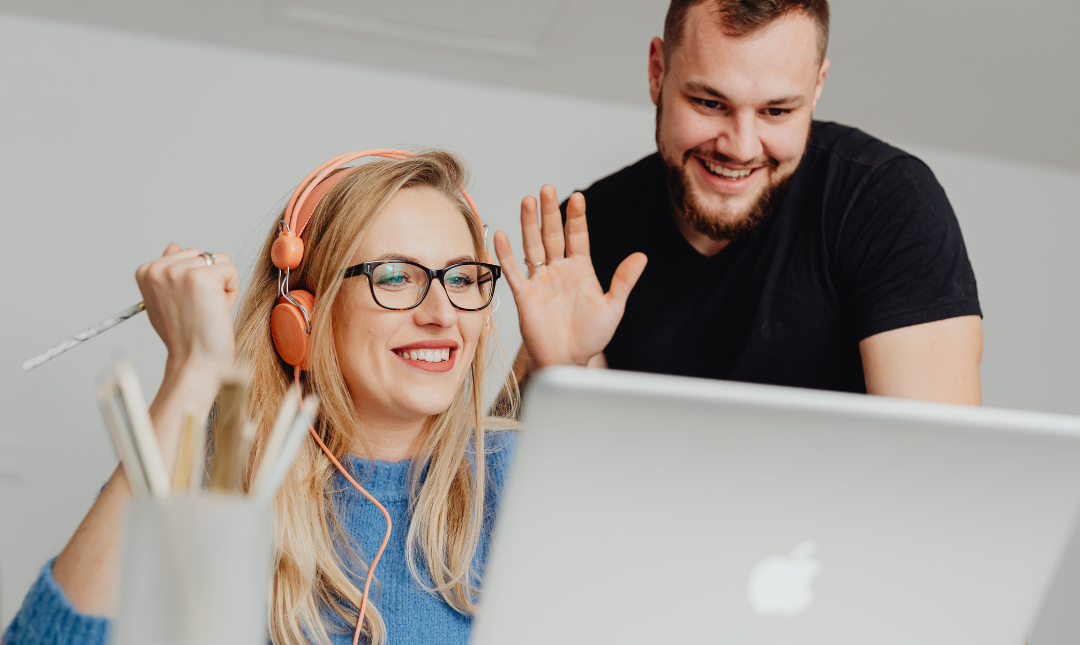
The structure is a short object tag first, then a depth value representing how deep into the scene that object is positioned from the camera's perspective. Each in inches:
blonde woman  46.9
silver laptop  22.4
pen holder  20.7
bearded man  59.2
